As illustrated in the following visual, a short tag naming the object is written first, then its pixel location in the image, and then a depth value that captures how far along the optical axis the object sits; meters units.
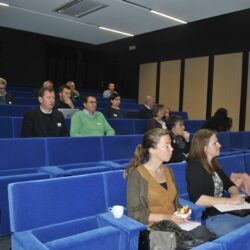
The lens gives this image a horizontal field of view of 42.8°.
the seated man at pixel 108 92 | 8.43
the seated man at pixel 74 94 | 6.56
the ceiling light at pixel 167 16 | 6.97
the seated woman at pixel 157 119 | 4.58
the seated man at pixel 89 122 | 3.95
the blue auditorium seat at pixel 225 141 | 4.75
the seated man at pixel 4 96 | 5.34
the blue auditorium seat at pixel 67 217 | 1.47
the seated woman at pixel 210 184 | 2.18
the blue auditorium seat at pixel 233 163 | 3.00
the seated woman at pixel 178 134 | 3.74
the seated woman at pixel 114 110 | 5.43
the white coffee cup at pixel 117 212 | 1.68
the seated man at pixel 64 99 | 5.00
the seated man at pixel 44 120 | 3.42
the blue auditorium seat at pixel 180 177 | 2.50
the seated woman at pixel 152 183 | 1.90
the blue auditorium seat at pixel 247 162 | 3.29
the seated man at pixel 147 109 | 5.77
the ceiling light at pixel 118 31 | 8.87
